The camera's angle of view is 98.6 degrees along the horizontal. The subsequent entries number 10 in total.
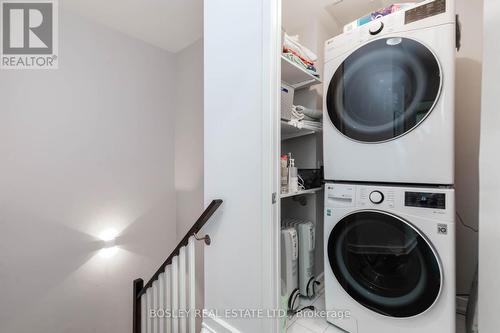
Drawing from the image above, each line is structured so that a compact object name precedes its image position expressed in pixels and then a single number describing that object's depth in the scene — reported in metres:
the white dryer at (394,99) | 0.98
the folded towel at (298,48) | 1.36
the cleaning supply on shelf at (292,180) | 1.33
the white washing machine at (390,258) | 0.96
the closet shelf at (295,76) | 1.39
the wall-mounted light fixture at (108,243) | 2.22
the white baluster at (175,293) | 1.39
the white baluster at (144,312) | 1.74
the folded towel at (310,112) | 1.49
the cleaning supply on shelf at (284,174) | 1.27
